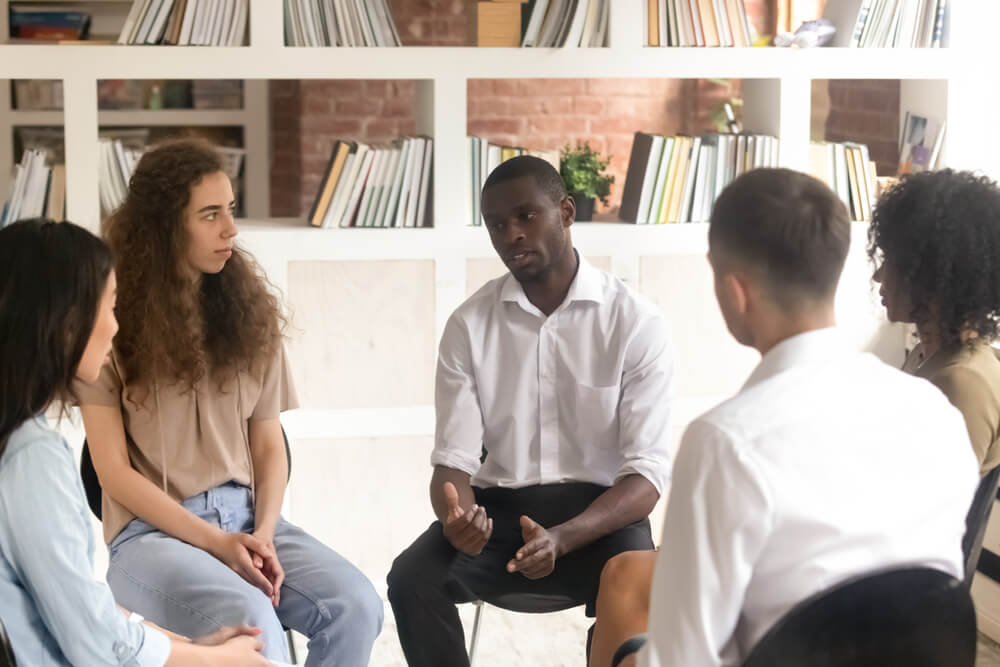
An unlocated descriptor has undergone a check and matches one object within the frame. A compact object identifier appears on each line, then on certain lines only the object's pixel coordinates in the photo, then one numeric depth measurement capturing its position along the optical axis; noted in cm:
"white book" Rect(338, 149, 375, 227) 341
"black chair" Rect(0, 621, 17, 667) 150
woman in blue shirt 155
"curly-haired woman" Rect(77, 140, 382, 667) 225
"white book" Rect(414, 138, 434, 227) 344
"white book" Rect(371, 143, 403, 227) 342
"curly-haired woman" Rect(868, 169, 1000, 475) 200
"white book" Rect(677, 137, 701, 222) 358
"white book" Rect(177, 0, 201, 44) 324
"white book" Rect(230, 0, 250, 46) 329
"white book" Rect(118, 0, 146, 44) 323
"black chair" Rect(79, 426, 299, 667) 238
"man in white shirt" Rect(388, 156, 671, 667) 242
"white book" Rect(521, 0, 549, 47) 342
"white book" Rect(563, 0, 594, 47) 342
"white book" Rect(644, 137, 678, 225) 357
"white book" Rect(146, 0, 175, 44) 325
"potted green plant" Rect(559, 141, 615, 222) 356
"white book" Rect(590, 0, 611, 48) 346
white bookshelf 325
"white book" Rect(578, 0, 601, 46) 345
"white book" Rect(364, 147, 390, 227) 342
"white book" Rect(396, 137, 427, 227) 343
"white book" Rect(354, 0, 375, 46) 335
